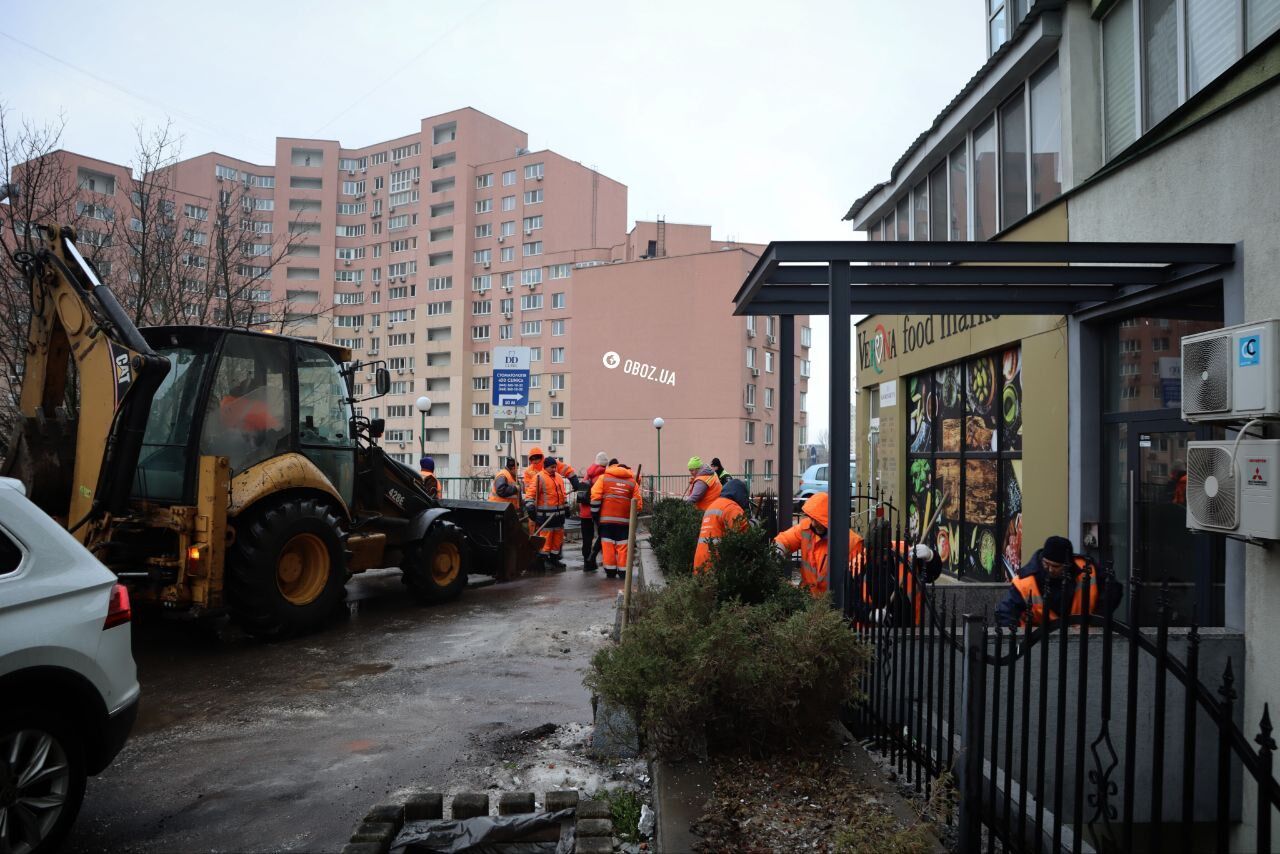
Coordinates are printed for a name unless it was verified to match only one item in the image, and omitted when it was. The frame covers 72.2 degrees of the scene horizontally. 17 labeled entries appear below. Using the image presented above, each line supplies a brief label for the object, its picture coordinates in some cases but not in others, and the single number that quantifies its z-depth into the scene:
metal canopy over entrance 5.89
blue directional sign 18.48
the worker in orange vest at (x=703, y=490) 11.76
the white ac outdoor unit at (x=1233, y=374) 5.18
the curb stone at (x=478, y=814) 3.57
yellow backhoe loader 7.13
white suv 3.66
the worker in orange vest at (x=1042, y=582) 5.64
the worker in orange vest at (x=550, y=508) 14.88
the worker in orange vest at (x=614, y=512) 13.27
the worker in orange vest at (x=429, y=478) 13.44
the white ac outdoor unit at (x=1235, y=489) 5.23
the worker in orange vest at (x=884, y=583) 4.96
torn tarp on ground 3.71
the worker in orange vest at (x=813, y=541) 6.90
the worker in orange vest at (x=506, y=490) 14.30
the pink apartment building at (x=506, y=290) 50.84
